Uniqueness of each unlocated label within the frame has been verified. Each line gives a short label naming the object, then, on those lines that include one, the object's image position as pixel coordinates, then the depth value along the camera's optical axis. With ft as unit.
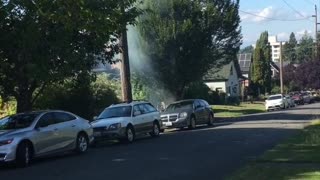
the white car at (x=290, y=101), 207.17
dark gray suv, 95.09
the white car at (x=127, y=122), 70.79
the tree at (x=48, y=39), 58.85
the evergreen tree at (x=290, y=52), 529.04
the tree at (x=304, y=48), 500.78
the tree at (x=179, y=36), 124.98
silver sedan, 50.47
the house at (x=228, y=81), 259.06
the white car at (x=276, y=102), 187.99
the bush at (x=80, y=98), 95.45
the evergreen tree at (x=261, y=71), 312.50
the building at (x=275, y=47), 553.27
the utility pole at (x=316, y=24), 299.38
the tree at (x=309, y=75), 324.60
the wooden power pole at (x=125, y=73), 91.45
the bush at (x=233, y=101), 232.20
